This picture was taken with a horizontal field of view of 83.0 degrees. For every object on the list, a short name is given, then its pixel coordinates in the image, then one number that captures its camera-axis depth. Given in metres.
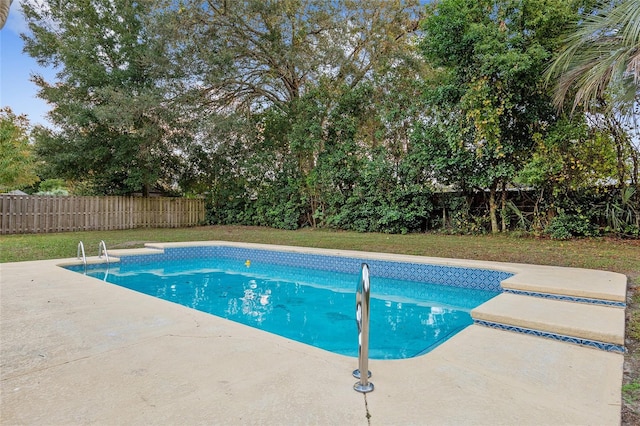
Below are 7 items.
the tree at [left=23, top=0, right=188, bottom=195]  12.02
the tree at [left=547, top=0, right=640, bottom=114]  5.68
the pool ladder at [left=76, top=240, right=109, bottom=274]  5.87
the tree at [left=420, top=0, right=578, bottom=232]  7.63
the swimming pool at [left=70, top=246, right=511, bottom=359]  3.92
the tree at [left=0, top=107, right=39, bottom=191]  11.78
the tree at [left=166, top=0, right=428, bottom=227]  10.83
